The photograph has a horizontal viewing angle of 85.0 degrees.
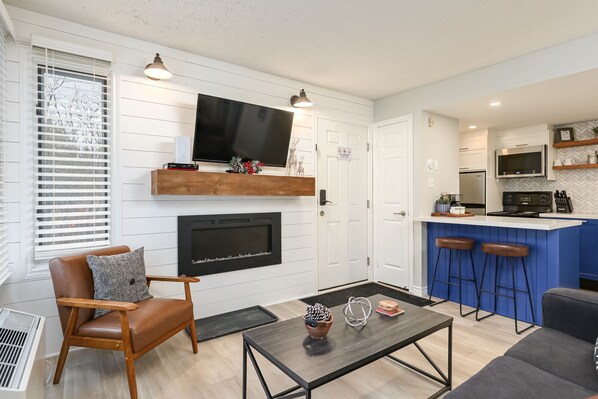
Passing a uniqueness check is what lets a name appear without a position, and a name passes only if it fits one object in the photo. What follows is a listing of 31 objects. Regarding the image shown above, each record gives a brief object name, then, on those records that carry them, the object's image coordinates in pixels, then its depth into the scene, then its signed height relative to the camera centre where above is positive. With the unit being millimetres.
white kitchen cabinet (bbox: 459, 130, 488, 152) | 5379 +952
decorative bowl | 1803 -731
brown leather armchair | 2012 -815
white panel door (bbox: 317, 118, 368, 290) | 4172 -117
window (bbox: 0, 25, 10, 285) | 2262 +128
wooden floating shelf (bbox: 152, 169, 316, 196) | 2859 +138
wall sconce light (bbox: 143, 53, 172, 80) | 2736 +1083
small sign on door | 4312 +589
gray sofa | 1339 -793
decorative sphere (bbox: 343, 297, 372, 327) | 2025 -775
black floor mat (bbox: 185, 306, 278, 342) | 2928 -1203
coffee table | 1541 -796
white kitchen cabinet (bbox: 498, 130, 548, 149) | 5008 +913
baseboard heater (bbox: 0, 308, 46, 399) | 1359 -758
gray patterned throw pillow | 2322 -585
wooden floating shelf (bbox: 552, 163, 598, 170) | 4638 +442
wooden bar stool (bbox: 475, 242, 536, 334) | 3012 -607
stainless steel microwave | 5035 +561
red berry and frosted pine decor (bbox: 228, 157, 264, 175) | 3342 +329
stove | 5125 -102
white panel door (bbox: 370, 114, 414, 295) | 4129 -62
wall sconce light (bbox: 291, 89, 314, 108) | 3643 +1079
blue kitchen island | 2988 -561
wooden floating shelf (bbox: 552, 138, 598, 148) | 4644 +781
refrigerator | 5422 +99
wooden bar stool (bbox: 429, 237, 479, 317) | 3422 -559
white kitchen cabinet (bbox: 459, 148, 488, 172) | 5402 +633
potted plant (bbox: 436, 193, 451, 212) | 4098 -78
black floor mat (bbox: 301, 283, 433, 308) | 3803 -1210
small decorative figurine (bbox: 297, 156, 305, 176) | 3896 +342
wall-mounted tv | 3145 +689
